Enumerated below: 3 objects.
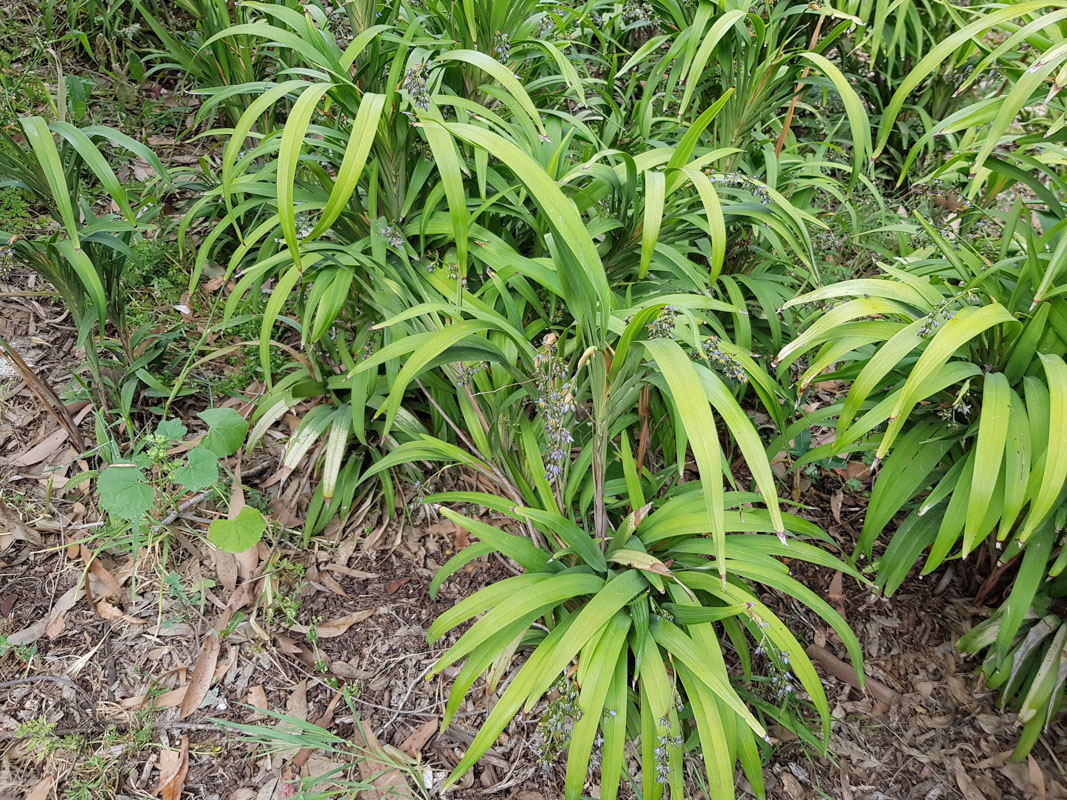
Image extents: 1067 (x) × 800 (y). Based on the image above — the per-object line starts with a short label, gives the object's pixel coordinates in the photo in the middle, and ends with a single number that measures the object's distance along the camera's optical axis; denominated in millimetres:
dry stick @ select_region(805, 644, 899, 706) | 1704
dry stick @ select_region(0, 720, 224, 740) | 1509
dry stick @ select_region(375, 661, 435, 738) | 1553
